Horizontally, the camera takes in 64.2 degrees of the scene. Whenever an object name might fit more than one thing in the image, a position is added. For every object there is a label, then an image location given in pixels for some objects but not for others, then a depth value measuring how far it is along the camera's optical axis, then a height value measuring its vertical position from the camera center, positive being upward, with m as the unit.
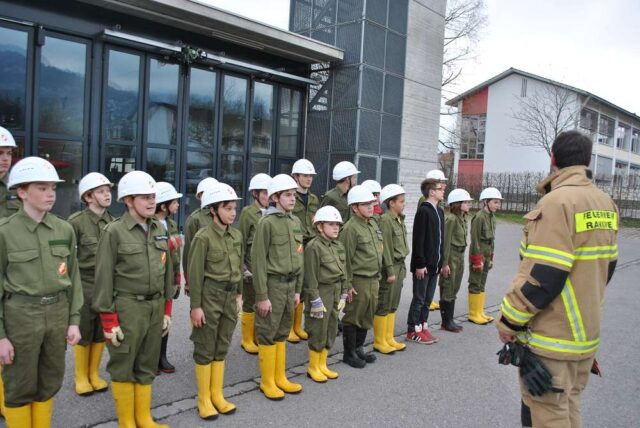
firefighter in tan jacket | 3.04 -0.48
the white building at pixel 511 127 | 37.88 +6.18
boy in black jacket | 6.77 -0.79
